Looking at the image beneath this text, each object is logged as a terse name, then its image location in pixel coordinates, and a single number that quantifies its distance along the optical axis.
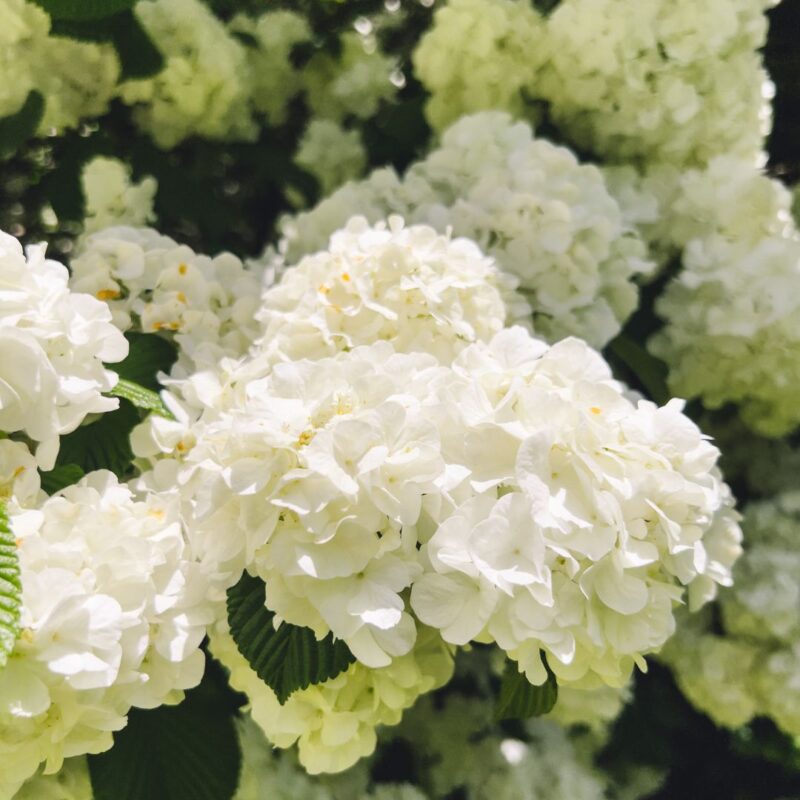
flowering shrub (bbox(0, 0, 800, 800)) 0.31
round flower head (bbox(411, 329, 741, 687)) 0.31
